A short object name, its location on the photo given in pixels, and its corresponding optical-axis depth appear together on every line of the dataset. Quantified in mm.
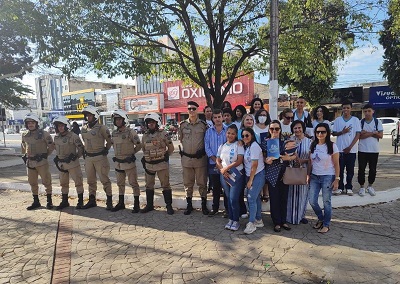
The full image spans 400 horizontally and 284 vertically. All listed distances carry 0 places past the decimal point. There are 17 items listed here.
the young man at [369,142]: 4767
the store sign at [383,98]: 22078
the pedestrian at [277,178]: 3727
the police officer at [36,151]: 5262
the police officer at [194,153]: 4500
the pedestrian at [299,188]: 3873
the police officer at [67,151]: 5121
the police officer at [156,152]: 4625
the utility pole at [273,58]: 5316
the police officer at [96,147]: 4965
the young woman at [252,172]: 3711
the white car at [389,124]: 17881
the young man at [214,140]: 4297
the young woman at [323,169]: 3650
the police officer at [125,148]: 4793
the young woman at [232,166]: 3844
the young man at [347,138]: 4750
